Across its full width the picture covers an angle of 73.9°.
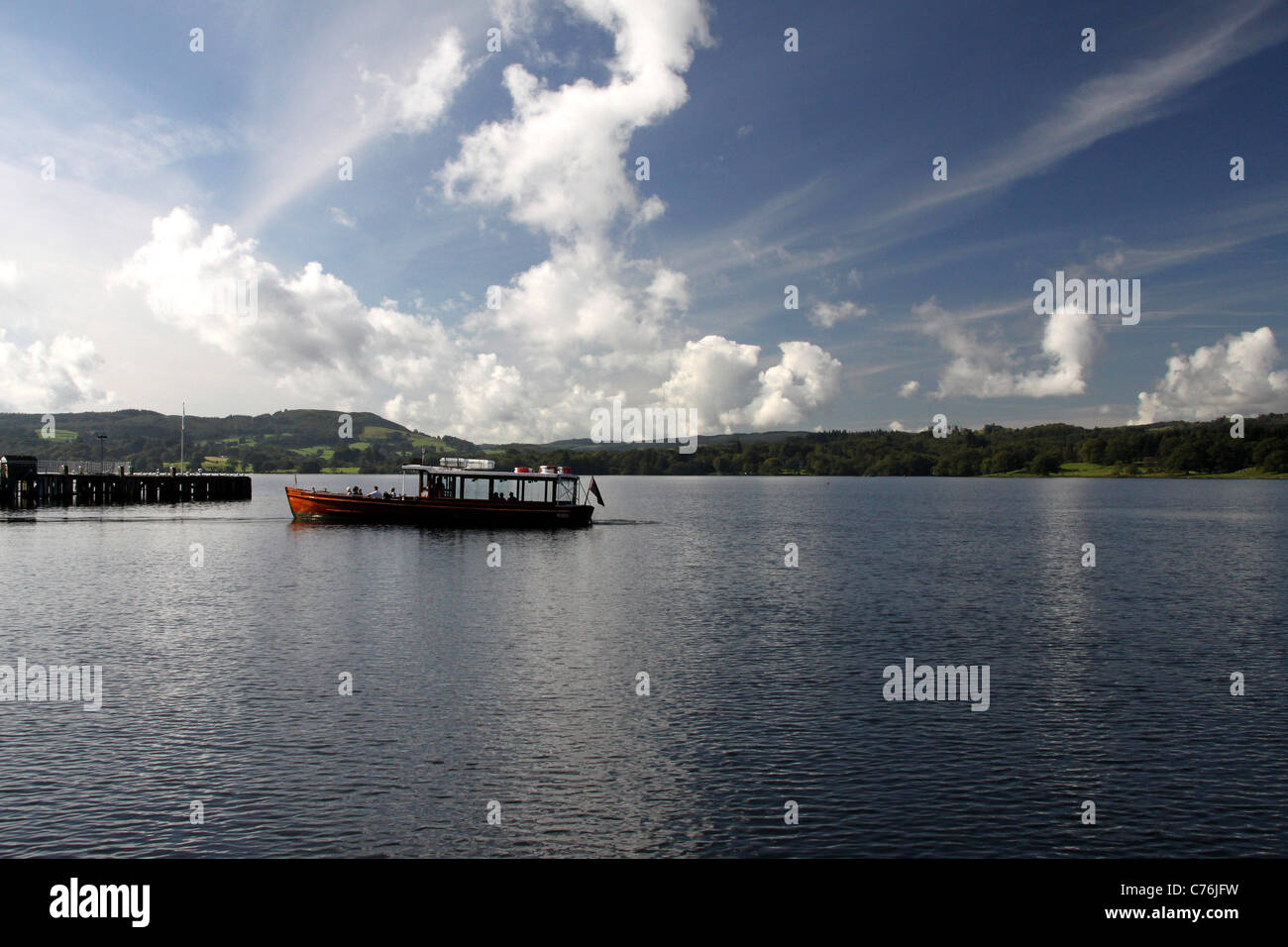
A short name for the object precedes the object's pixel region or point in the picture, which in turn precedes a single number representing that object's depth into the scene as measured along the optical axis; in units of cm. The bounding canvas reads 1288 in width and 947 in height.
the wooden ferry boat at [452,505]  9400
